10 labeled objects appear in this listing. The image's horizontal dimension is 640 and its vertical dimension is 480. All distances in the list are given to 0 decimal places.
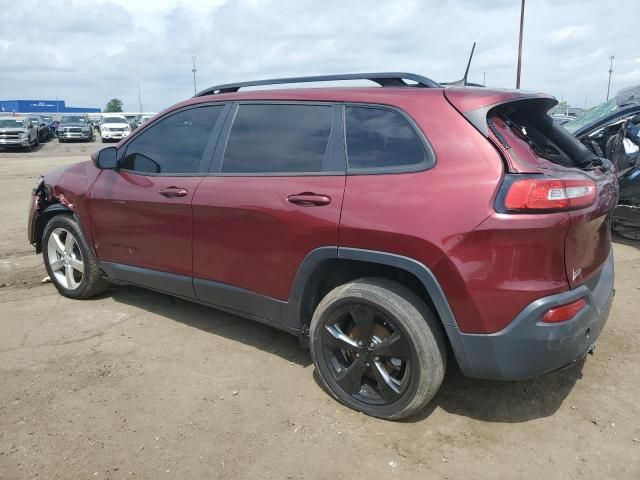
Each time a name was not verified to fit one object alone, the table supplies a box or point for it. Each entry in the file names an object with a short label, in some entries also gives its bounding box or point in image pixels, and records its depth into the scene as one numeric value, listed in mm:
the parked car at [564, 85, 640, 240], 6684
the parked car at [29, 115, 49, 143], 34147
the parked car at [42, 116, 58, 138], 40438
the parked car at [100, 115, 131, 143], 34031
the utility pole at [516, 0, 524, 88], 29375
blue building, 77250
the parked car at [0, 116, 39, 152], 27516
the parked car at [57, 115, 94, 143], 34500
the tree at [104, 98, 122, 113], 118312
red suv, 2494
